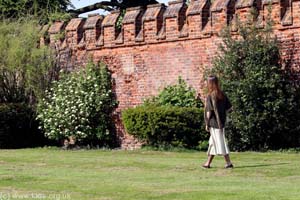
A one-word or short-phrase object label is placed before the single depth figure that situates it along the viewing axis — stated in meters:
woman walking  16.41
